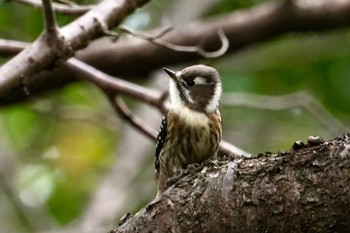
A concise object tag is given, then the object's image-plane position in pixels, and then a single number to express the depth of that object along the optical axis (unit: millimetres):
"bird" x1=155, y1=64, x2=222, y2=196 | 9508
